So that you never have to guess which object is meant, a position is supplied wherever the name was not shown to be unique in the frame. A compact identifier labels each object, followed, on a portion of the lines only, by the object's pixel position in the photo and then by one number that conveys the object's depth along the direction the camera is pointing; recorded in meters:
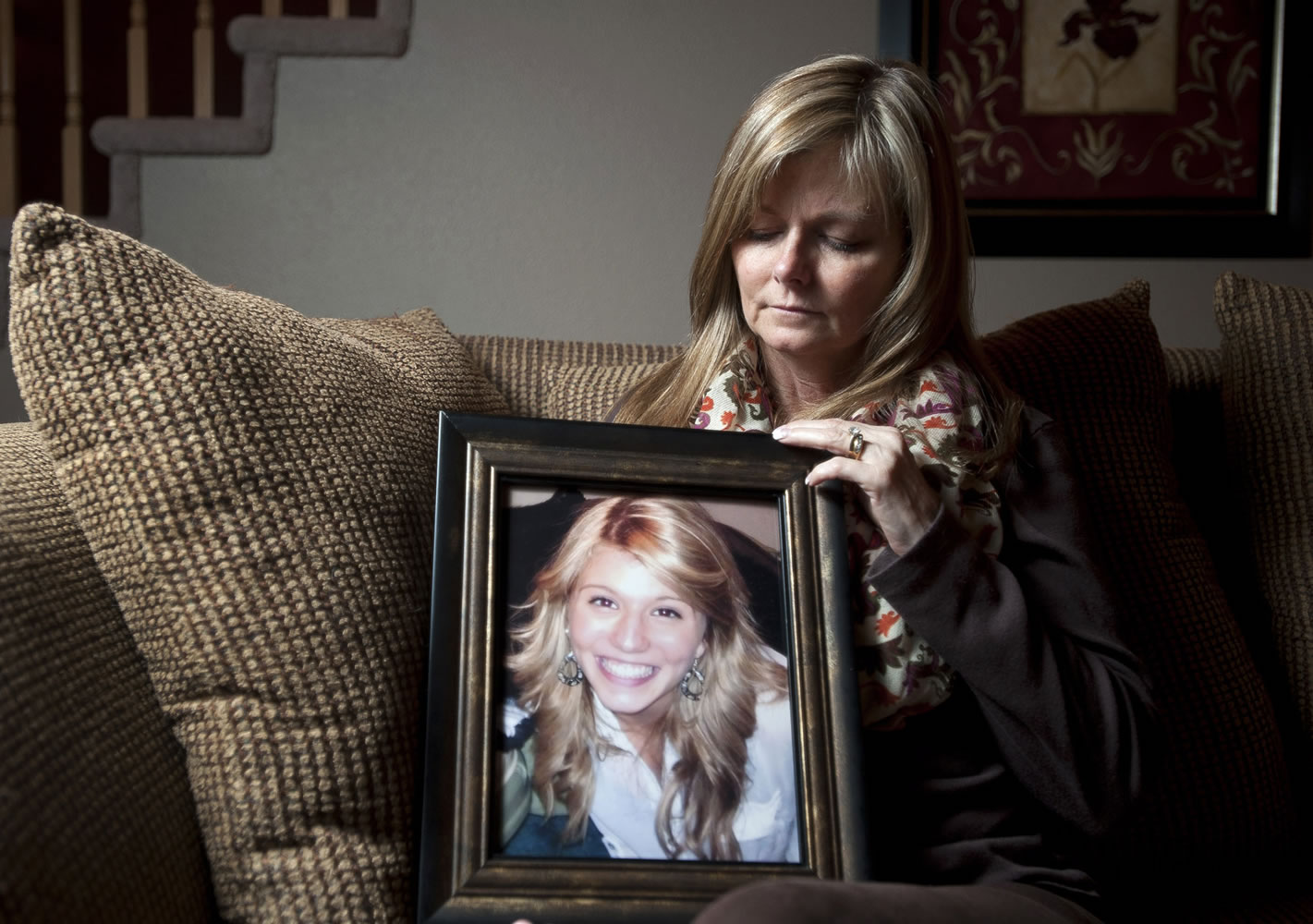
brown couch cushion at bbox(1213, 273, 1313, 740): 1.44
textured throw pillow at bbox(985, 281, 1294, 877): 1.30
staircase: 2.08
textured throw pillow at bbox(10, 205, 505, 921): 0.86
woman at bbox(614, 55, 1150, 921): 1.04
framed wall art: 2.17
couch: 0.78
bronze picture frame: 0.86
